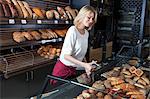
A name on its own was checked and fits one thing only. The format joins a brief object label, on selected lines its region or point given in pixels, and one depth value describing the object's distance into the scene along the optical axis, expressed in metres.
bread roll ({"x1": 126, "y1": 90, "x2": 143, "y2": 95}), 1.12
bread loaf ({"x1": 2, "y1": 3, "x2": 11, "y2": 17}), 1.82
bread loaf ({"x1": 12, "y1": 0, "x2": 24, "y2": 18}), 1.99
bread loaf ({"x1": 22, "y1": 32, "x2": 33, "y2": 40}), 2.12
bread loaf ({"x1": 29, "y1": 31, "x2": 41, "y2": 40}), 2.24
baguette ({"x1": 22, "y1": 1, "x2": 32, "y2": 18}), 2.11
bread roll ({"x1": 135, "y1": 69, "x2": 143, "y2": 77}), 1.43
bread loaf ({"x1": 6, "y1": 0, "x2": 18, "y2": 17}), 1.89
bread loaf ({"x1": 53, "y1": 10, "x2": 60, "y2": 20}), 2.47
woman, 1.36
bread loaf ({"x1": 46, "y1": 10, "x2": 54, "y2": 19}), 2.38
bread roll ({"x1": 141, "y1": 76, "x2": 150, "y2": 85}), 1.32
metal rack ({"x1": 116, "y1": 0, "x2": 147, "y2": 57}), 3.26
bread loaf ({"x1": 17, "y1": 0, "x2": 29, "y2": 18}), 2.03
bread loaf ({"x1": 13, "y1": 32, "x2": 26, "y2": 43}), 2.02
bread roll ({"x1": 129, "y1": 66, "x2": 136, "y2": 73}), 1.49
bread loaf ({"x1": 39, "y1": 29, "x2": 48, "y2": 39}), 2.35
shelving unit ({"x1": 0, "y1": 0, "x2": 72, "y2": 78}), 1.84
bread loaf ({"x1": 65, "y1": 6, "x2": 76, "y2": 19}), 2.75
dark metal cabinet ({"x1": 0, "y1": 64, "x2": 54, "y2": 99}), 1.95
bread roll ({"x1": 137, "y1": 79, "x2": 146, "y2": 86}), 1.30
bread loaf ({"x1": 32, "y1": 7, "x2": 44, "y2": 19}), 2.24
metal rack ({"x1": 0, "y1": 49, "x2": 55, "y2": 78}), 1.81
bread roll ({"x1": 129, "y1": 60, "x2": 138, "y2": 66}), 1.70
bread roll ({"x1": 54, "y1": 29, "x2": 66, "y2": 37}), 2.61
